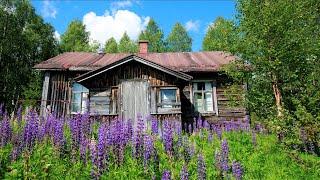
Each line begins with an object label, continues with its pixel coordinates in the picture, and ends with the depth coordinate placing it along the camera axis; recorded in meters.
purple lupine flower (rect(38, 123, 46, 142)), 4.80
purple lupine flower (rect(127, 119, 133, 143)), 5.11
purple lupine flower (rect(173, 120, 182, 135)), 6.36
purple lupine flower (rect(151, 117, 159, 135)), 6.01
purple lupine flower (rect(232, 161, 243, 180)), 3.80
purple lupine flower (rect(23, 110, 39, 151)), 4.50
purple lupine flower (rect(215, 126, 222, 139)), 7.19
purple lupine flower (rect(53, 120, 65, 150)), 4.53
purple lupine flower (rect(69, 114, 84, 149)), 4.62
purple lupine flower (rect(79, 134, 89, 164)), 4.42
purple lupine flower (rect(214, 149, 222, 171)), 4.40
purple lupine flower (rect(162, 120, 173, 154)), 4.85
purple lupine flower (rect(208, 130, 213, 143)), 6.52
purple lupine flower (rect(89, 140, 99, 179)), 3.90
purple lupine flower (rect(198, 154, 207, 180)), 3.63
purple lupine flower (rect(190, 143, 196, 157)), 4.89
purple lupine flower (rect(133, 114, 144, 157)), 4.63
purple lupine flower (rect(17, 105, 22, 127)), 5.98
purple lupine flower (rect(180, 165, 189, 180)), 3.41
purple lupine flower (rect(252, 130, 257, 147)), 6.45
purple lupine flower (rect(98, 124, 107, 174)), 4.01
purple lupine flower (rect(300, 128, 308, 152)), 6.49
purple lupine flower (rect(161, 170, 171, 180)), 3.23
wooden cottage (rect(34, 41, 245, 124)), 9.87
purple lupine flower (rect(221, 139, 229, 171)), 4.23
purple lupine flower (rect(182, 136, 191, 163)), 4.79
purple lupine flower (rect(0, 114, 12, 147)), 4.56
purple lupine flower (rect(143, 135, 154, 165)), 4.35
